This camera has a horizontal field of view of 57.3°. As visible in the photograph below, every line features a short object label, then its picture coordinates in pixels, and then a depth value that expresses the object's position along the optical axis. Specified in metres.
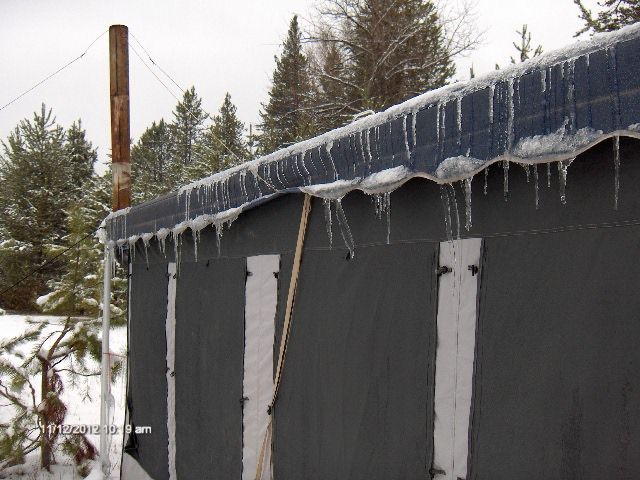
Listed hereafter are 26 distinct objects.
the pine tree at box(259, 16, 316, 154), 17.12
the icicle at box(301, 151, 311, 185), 2.78
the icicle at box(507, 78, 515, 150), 1.76
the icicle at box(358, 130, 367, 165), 2.41
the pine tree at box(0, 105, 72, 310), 20.45
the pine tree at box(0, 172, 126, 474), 6.13
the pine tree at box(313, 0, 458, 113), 15.71
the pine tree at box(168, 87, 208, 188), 32.38
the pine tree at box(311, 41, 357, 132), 15.23
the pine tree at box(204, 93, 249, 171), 25.34
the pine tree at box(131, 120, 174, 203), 32.78
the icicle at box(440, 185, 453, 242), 2.19
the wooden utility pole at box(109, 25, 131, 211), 6.12
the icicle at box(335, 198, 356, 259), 2.69
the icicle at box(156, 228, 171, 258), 4.33
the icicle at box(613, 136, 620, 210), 1.55
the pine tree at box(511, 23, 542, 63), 11.55
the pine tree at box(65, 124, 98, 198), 25.84
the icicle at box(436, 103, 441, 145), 2.05
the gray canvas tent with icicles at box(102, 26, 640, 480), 1.63
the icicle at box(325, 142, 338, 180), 2.58
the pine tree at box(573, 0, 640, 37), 10.27
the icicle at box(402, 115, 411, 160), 2.17
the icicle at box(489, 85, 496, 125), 1.84
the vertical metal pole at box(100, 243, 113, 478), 5.59
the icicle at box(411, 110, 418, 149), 2.14
